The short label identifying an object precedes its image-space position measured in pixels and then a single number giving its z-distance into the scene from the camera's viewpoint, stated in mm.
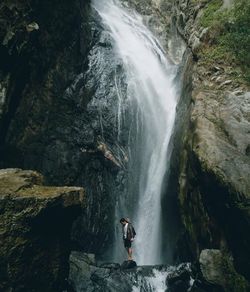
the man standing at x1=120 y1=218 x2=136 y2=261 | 16156
